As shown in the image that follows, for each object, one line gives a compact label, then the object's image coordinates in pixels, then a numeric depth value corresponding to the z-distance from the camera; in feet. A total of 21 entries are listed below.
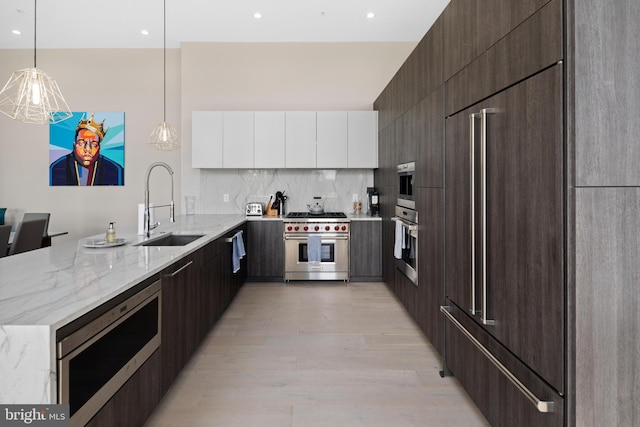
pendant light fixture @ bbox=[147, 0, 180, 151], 13.98
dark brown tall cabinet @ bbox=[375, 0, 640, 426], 4.33
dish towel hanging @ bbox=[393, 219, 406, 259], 12.40
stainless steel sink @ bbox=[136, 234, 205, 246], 10.82
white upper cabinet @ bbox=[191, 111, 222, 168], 17.19
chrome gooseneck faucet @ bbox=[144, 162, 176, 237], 10.12
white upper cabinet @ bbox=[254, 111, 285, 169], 17.28
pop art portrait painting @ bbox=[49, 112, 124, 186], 19.36
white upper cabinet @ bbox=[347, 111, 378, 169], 17.43
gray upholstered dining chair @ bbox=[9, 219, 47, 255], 12.69
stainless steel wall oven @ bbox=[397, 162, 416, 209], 11.43
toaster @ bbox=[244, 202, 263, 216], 17.39
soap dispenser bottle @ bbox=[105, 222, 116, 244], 8.73
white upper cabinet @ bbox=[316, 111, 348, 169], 17.37
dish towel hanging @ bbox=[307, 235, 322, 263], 16.46
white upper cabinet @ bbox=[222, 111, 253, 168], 17.24
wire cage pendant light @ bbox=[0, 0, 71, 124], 8.77
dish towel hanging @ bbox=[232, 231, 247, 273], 13.23
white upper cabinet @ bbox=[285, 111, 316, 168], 17.30
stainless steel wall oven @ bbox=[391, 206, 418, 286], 11.09
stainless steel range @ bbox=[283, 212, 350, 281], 16.63
